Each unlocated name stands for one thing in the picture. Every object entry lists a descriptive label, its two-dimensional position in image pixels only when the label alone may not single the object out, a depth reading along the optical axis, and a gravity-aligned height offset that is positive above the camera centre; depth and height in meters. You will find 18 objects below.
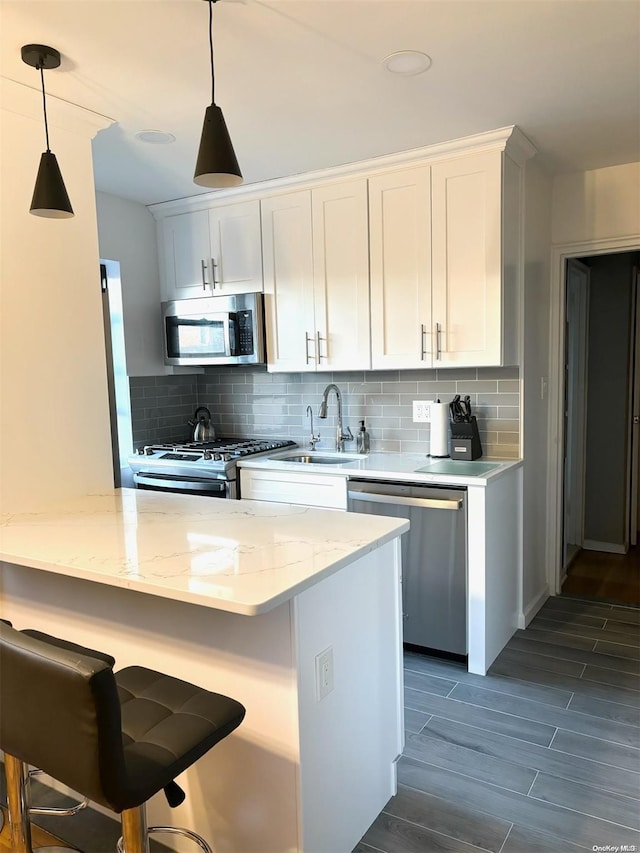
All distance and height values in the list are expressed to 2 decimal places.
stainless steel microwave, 3.76 +0.27
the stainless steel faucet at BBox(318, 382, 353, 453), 3.91 -0.42
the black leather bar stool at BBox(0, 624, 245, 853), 1.17 -0.77
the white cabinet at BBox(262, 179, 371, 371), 3.42 +0.54
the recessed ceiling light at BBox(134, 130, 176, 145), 2.79 +1.10
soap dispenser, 3.82 -0.44
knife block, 3.30 -0.40
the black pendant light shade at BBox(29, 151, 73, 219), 1.91 +0.58
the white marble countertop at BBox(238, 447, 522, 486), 2.90 -0.52
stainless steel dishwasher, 2.92 -0.92
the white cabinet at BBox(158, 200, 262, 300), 3.78 +0.78
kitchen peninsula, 1.57 -0.76
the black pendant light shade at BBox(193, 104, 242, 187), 1.63 +0.58
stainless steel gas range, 3.51 -0.55
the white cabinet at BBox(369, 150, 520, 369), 3.00 +0.53
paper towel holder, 3.39 -0.35
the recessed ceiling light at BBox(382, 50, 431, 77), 2.13 +1.09
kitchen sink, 3.78 -0.55
